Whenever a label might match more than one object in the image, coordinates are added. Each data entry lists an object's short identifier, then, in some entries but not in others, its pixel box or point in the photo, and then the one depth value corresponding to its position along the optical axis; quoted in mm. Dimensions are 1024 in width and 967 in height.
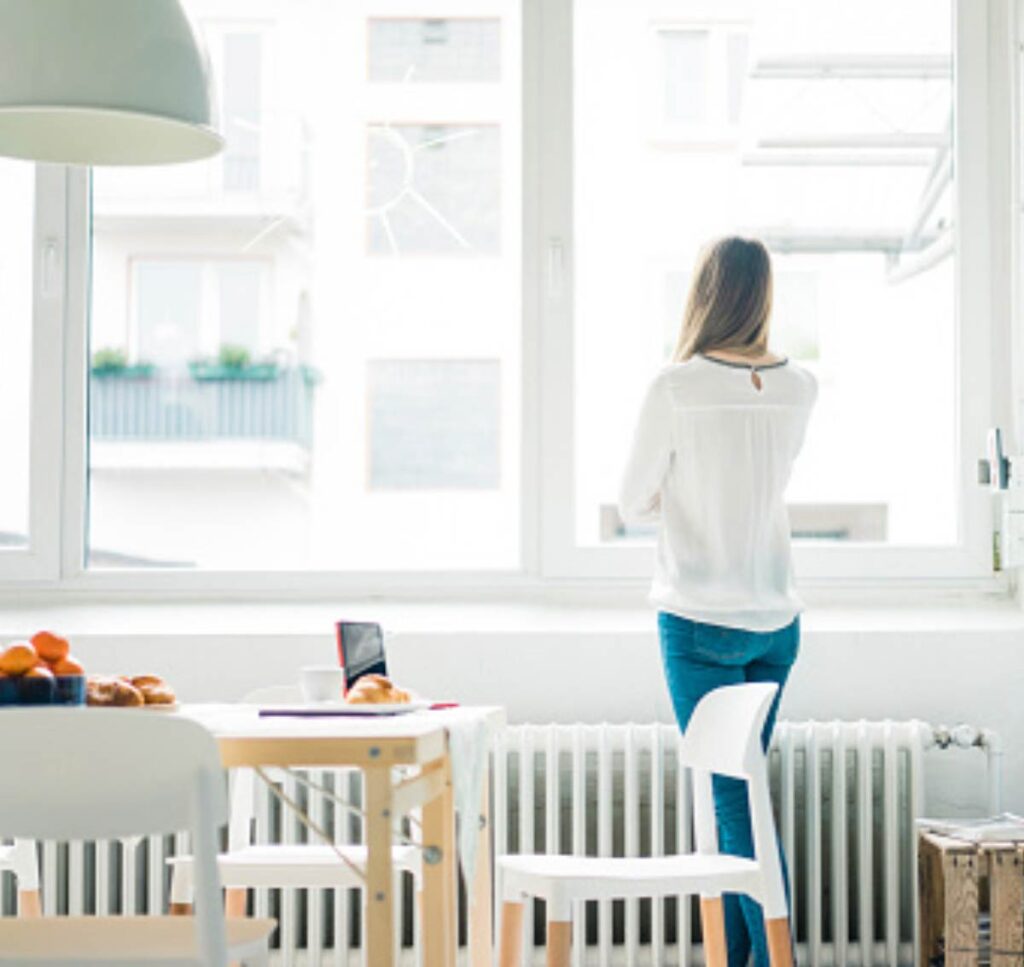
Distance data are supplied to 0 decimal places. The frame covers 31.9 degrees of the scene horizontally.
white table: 2164
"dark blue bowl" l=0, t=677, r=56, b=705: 2373
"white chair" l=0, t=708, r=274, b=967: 2021
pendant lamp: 2439
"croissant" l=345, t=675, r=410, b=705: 2611
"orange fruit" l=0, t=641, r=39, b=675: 2381
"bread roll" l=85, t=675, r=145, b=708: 2486
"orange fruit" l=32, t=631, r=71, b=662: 2434
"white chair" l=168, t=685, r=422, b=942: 2820
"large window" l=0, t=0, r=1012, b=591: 3885
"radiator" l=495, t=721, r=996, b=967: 3453
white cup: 2732
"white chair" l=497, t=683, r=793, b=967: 2637
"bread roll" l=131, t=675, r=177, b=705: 2561
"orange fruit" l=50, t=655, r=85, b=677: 2424
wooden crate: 3172
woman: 3068
